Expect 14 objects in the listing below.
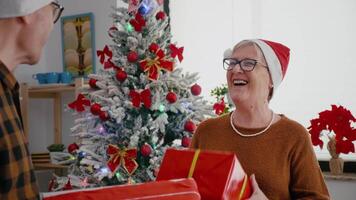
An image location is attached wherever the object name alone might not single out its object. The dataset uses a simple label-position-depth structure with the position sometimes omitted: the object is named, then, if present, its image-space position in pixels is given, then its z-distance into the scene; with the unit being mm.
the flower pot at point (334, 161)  2998
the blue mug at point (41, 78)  3958
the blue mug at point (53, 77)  3890
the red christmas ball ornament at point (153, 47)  2637
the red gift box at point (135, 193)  995
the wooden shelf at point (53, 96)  3768
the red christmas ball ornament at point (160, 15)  2719
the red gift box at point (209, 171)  1270
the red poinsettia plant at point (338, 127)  2892
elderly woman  1576
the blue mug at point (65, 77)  3878
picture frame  3975
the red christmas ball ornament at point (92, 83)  2756
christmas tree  2613
